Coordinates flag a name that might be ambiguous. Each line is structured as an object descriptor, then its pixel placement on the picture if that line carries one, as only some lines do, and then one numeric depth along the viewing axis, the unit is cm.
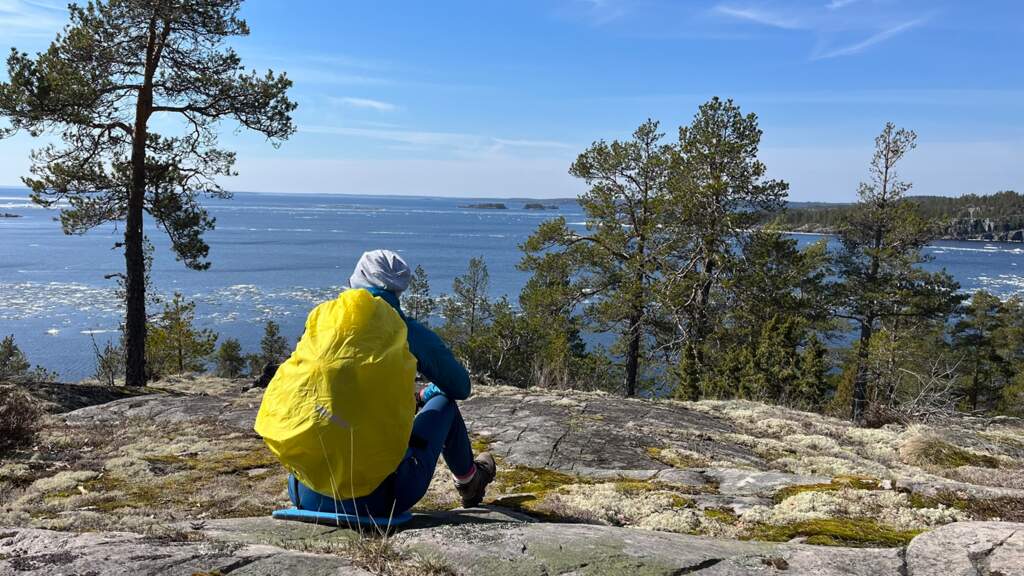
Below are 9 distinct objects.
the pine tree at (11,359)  2744
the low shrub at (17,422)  657
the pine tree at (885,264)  2788
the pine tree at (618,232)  2244
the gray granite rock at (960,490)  478
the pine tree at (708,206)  2069
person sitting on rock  361
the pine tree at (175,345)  3362
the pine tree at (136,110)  1233
